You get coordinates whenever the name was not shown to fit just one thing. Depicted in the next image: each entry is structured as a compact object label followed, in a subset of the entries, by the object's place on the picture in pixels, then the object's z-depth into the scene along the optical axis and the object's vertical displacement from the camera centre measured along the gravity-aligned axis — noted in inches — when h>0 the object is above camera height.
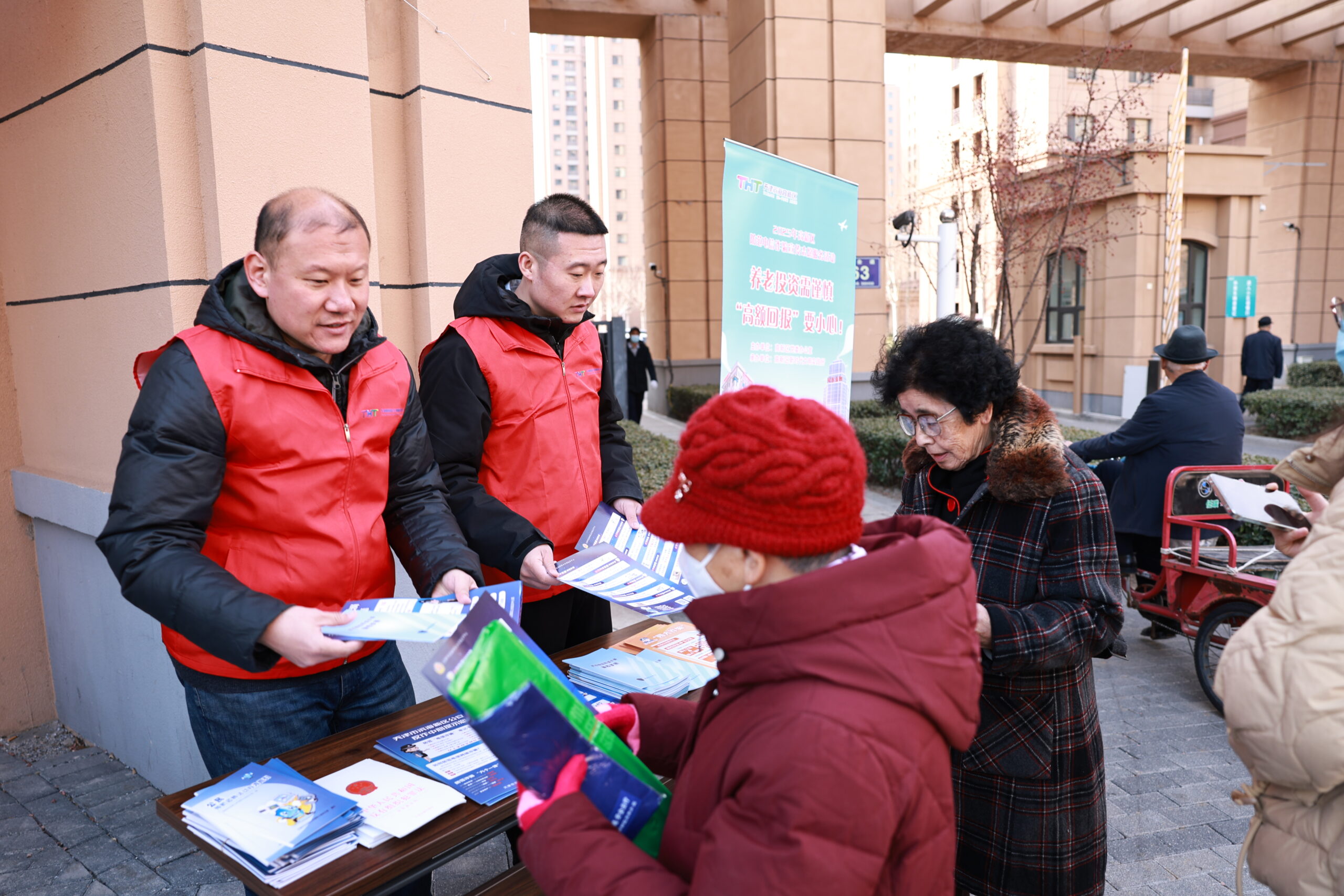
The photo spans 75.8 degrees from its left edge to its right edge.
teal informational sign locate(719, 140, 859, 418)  127.6 +11.9
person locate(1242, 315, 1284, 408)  572.1 -8.6
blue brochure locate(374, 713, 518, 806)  69.4 -34.4
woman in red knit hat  39.9 -17.1
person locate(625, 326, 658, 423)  577.9 -16.6
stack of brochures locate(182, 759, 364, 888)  58.9 -33.1
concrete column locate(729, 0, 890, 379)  453.1 +138.0
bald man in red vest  67.8 -11.7
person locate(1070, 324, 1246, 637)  196.5 -20.9
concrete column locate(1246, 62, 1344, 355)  697.0 +125.0
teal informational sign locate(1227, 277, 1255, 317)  655.8 +36.4
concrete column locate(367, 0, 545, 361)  144.9 +35.6
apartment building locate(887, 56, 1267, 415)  508.4 +76.2
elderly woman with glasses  78.2 -24.1
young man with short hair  100.8 -6.1
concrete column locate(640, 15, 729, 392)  644.7 +133.6
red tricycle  166.7 -45.5
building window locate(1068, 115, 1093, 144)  444.1 +115.1
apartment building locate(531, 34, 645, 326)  3659.0 +1004.7
